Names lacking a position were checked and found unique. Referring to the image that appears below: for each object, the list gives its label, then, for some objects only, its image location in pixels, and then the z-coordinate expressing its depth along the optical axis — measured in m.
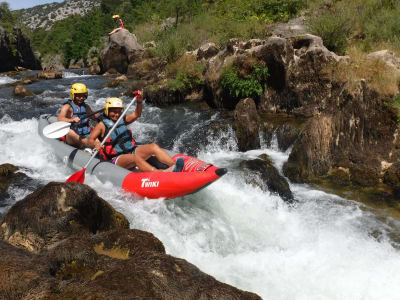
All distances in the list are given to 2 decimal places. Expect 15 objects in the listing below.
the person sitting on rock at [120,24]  20.22
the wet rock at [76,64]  33.96
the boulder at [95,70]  22.63
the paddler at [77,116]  6.39
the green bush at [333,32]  8.99
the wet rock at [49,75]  18.59
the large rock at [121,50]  19.59
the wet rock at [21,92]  12.72
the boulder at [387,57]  7.08
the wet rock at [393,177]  5.21
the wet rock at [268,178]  5.25
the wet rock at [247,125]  6.87
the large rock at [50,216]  3.06
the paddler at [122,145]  5.17
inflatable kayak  4.51
